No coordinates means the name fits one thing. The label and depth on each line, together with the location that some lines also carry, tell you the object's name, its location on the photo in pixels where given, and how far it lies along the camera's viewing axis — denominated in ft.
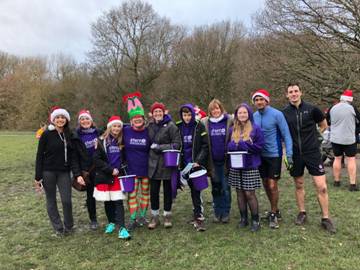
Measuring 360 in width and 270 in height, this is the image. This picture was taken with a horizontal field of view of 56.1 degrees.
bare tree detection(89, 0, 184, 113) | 113.80
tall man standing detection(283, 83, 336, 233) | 15.90
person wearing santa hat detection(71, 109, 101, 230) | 16.48
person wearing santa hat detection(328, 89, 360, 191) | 23.87
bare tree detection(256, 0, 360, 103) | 44.04
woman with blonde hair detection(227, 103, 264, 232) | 15.44
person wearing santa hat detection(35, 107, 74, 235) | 16.15
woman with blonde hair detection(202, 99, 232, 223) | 16.69
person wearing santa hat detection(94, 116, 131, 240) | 16.01
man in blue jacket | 15.78
